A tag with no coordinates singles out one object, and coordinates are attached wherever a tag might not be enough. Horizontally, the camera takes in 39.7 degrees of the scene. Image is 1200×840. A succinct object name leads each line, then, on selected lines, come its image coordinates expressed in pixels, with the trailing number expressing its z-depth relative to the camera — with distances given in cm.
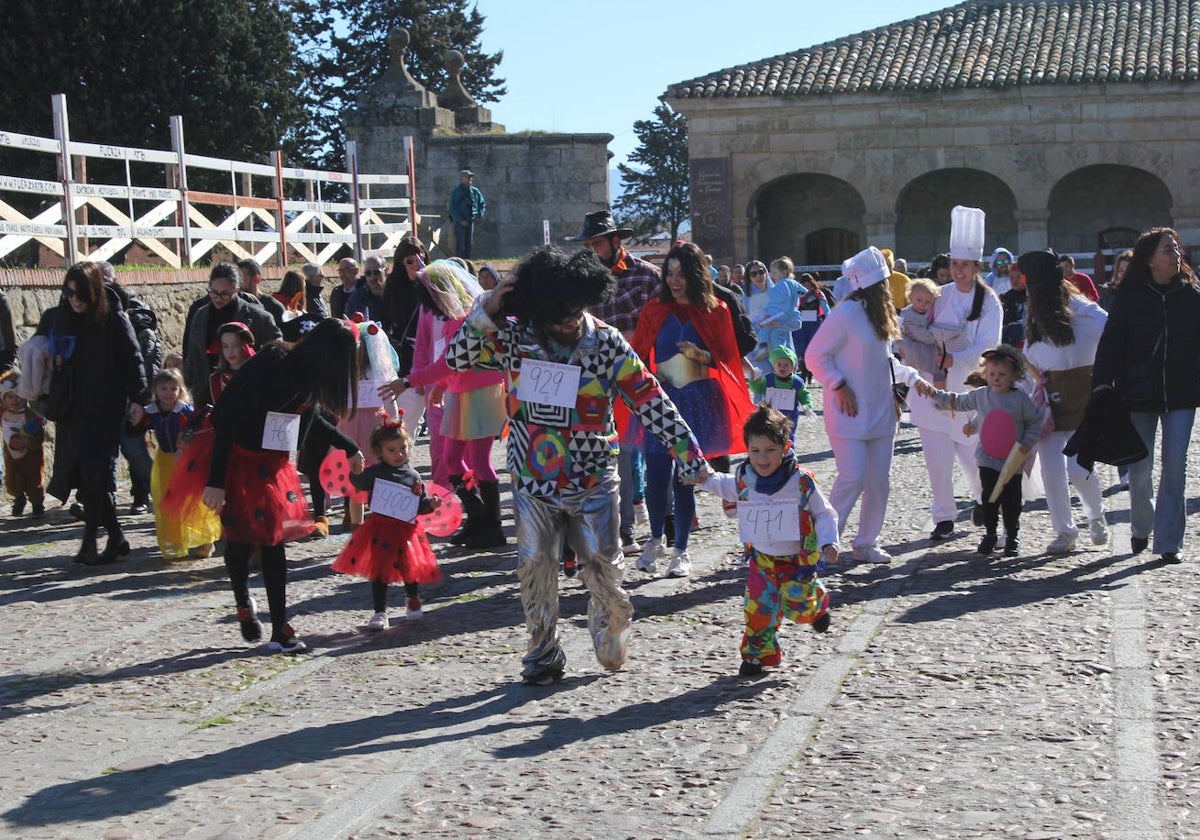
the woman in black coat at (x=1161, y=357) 854
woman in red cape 862
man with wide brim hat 917
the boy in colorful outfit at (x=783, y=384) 1107
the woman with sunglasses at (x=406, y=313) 1075
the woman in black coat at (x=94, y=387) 949
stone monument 3728
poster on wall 4053
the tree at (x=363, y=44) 5766
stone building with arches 3884
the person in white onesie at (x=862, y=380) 874
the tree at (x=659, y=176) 7500
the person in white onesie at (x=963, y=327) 966
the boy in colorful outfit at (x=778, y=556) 641
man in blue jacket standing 2752
